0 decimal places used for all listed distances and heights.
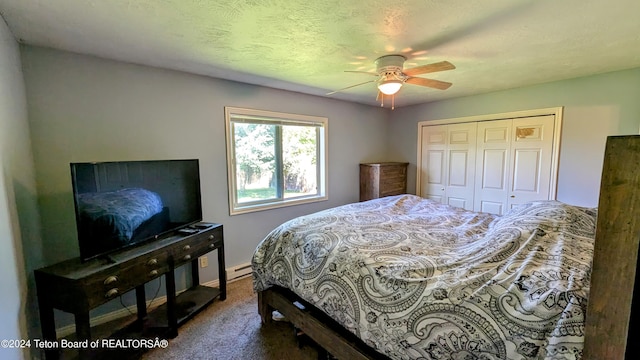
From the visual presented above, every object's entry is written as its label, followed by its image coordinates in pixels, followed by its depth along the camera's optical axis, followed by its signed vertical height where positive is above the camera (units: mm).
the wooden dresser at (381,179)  4000 -365
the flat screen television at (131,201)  1612 -322
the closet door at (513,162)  3115 -84
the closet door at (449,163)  3766 -110
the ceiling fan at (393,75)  2100 +673
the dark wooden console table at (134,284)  1499 -818
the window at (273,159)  2998 -18
